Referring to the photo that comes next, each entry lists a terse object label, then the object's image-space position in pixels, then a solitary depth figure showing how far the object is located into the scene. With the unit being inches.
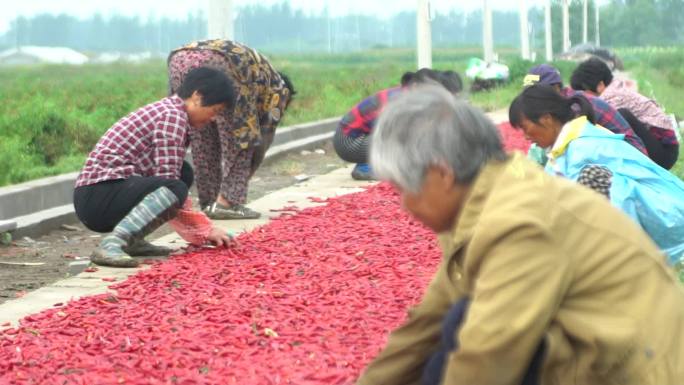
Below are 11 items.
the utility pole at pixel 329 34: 4736.7
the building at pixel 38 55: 3262.1
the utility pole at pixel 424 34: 1008.2
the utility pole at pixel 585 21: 3416.1
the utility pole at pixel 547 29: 2388.7
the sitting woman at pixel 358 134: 508.7
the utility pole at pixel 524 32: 1985.7
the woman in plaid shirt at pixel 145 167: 314.5
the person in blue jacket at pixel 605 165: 268.1
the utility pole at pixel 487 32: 1742.1
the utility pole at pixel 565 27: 2703.7
